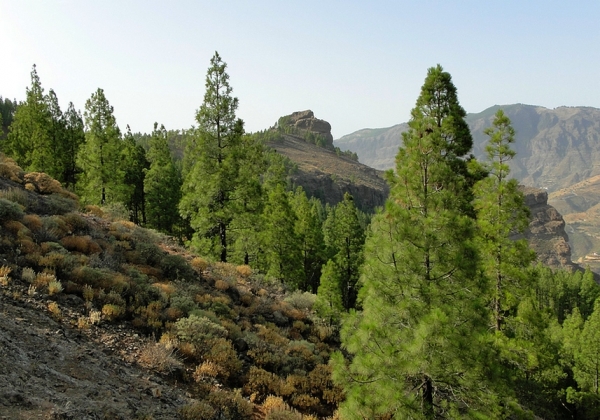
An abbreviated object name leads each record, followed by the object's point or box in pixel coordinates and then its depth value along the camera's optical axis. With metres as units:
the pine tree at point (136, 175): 34.91
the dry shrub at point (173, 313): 10.56
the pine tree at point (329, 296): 17.34
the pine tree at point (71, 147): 33.97
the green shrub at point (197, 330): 9.80
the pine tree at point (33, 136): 29.16
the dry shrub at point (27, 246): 10.53
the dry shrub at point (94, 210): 18.95
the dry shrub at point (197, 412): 6.89
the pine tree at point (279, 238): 28.33
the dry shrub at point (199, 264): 16.84
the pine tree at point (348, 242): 31.00
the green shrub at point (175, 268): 14.73
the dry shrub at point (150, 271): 13.47
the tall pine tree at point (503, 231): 13.26
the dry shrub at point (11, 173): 16.88
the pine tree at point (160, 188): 33.94
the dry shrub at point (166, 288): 11.98
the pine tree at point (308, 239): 32.62
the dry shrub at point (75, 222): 14.31
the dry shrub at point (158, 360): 8.26
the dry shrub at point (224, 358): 9.30
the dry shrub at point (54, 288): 9.12
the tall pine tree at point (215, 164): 20.08
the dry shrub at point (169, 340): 9.02
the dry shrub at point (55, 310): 8.45
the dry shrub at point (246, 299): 15.27
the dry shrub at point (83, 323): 8.52
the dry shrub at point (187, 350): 9.21
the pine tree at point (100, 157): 27.25
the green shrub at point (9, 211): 11.84
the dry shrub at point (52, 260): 10.23
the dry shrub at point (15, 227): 11.29
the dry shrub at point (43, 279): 9.24
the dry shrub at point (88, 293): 9.65
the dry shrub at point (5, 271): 8.93
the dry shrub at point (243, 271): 19.10
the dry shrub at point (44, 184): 17.97
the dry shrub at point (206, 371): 8.70
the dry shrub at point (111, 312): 9.31
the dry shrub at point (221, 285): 15.28
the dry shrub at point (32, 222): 12.24
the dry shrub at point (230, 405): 7.57
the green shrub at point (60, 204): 15.16
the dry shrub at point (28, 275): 9.23
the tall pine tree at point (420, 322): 7.36
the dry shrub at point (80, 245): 12.44
